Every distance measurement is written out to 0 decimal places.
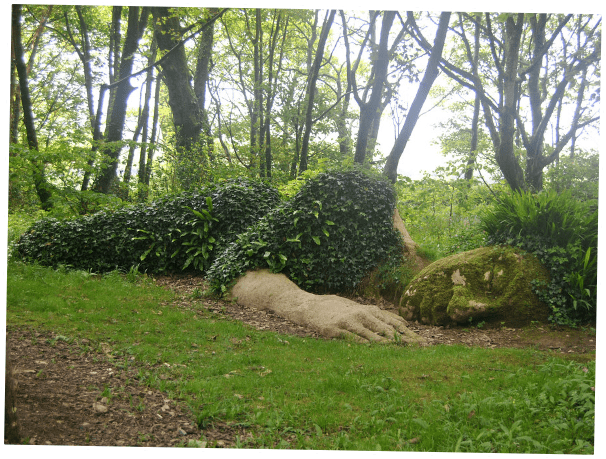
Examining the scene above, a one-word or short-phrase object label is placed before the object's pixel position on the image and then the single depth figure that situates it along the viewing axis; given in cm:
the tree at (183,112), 1327
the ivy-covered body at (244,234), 851
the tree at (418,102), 923
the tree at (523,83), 787
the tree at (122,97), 1190
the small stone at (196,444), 314
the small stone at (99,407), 340
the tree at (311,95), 1120
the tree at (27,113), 469
